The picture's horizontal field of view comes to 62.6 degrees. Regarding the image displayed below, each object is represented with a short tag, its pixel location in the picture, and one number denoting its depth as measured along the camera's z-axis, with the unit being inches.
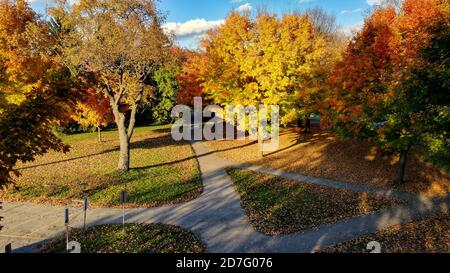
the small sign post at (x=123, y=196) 529.2
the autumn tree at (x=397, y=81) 459.8
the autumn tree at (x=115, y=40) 821.2
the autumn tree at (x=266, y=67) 975.0
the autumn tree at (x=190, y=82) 1525.6
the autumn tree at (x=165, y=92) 1756.9
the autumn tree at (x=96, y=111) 1274.6
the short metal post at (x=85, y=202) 522.5
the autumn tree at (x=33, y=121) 292.0
